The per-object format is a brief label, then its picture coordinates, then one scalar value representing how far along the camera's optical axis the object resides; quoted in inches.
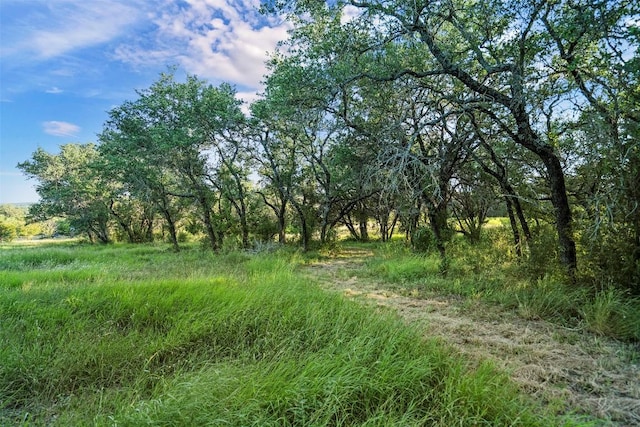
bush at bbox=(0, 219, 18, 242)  1252.3
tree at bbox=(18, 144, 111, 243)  821.9
